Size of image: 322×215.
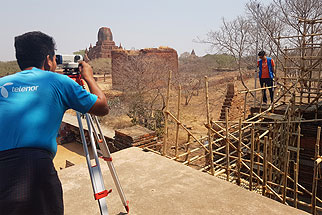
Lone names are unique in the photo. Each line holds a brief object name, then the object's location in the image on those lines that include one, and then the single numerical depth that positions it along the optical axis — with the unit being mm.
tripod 1593
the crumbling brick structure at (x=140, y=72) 14945
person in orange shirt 7289
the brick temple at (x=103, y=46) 41406
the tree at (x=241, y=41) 14828
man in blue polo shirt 1180
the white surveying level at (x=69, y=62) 1841
